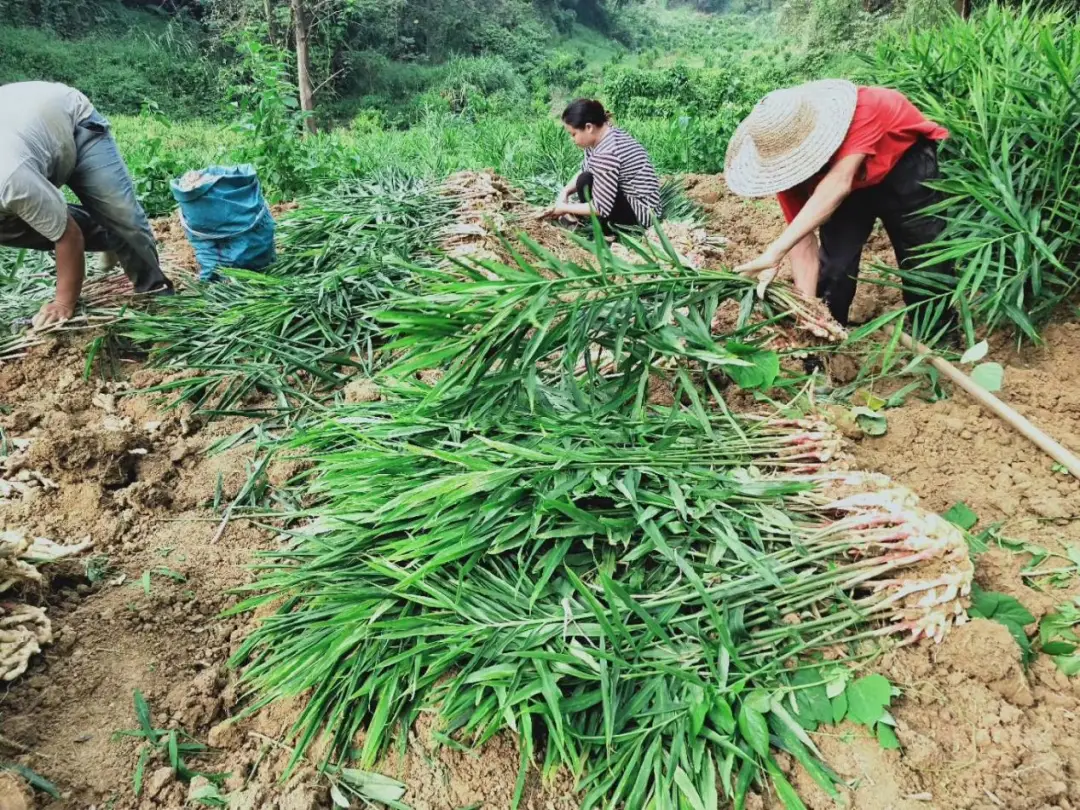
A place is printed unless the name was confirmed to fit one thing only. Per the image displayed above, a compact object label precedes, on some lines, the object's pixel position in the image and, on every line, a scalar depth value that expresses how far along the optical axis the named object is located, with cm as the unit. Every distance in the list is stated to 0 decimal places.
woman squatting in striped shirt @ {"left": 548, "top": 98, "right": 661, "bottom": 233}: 425
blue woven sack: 380
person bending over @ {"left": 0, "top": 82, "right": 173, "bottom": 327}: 296
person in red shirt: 242
